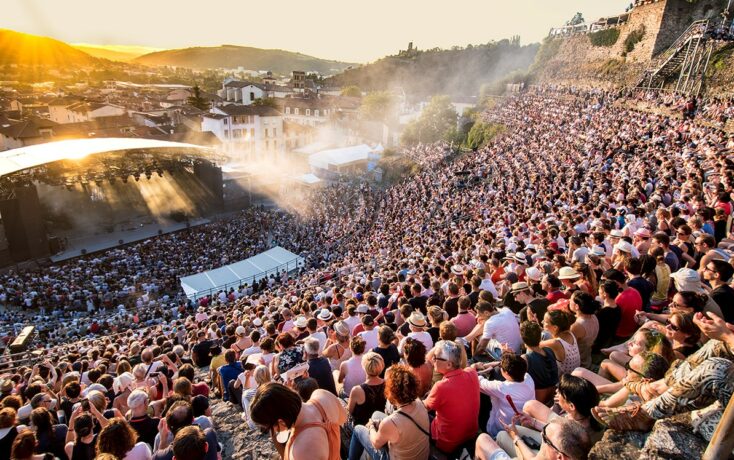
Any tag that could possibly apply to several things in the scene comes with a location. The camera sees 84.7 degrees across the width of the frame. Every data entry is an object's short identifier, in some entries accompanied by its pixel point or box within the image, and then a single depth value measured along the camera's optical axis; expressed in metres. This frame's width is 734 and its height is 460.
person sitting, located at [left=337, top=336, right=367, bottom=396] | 4.50
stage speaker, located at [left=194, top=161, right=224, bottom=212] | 29.50
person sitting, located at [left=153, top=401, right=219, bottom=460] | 3.62
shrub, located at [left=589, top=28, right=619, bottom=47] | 33.16
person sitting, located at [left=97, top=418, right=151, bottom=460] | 3.16
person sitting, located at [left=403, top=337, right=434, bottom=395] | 3.68
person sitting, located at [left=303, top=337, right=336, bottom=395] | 4.20
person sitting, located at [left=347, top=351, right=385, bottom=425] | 3.72
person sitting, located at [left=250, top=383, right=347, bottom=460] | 2.49
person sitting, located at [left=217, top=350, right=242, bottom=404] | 5.83
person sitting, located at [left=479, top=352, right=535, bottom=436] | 3.21
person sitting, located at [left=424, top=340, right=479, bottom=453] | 3.26
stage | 23.17
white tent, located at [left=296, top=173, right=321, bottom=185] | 34.19
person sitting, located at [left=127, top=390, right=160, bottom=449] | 4.11
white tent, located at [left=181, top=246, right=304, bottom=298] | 17.25
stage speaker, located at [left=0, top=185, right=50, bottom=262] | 20.91
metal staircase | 20.38
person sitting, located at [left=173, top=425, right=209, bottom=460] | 2.72
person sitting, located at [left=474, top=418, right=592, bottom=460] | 2.21
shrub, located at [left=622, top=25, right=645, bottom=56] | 29.36
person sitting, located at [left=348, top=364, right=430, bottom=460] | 2.94
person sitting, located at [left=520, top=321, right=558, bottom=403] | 3.52
